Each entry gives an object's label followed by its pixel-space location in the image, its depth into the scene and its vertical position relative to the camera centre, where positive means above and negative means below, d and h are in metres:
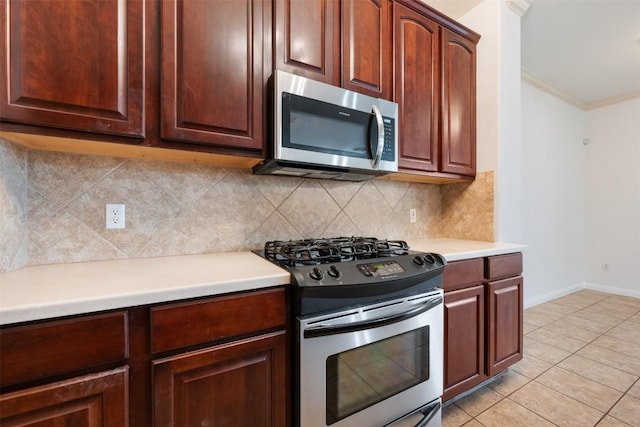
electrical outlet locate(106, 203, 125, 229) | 1.29 -0.01
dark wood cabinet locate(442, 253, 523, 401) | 1.61 -0.68
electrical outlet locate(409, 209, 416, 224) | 2.31 -0.03
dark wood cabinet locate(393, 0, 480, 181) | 1.80 +0.84
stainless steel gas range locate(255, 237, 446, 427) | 1.07 -0.52
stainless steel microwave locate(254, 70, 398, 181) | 1.32 +0.42
